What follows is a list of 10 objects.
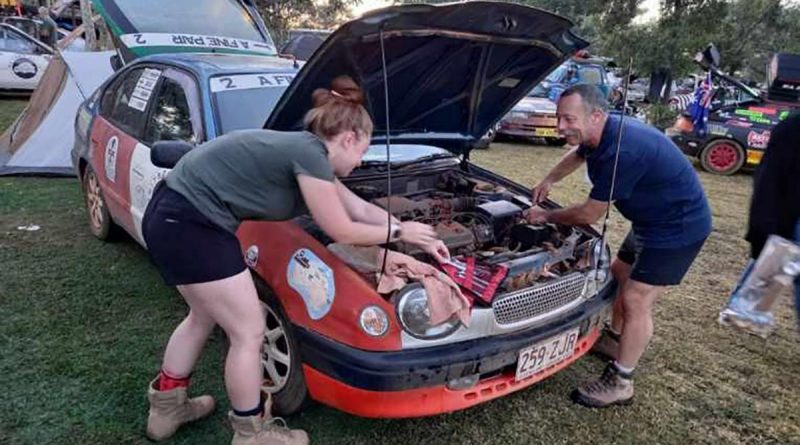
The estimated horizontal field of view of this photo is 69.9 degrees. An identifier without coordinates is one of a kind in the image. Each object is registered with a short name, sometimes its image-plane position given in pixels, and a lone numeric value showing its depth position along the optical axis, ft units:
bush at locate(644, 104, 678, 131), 45.01
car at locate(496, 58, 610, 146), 36.06
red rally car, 6.88
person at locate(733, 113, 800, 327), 6.93
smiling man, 8.48
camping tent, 20.18
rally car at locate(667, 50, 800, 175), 29.60
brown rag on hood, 6.83
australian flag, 30.22
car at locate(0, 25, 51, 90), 38.11
